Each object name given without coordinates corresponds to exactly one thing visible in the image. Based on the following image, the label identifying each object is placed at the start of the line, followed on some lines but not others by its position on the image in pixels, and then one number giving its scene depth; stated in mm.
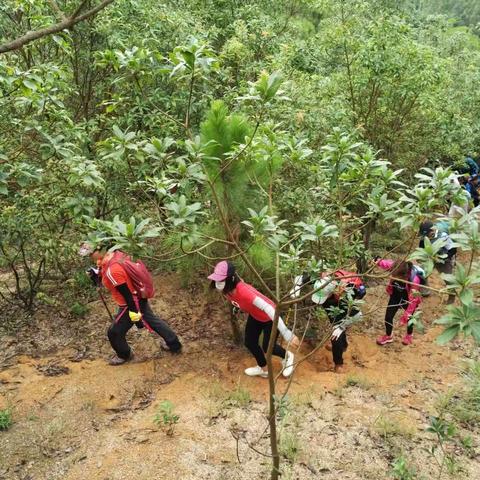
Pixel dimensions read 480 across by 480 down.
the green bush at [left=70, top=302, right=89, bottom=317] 6176
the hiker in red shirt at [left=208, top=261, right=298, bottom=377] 4348
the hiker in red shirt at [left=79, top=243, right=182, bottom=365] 4828
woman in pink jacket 5152
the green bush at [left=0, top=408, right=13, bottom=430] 4297
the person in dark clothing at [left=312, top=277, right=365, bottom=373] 3234
